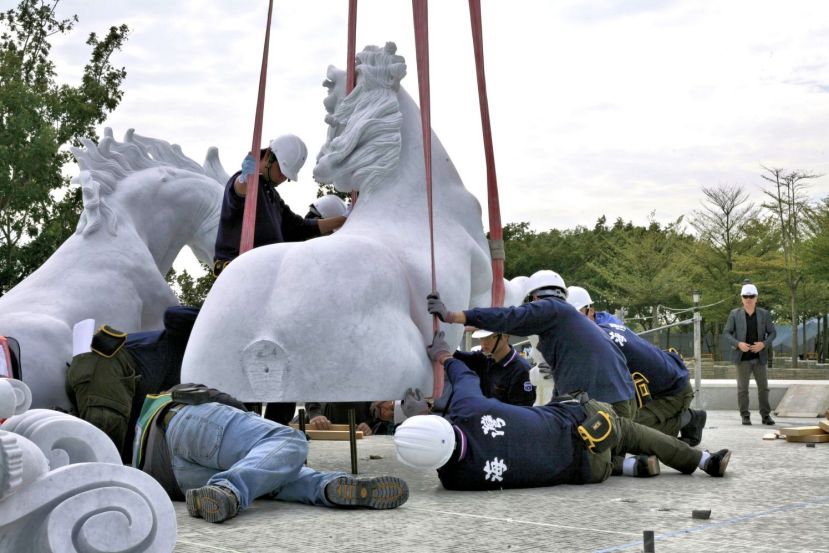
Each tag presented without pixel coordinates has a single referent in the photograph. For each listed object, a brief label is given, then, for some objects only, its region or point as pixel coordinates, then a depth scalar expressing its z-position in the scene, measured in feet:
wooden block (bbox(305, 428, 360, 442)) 28.66
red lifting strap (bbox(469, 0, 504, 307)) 22.82
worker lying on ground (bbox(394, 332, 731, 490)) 16.30
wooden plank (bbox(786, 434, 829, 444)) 27.71
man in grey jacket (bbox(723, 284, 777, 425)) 38.27
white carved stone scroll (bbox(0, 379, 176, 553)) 8.25
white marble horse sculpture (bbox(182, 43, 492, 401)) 19.08
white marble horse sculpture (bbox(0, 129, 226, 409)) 22.77
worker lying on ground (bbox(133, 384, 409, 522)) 14.30
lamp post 45.05
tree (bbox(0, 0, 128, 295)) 64.64
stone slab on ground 41.24
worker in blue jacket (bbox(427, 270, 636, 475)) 19.26
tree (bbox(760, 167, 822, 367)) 116.78
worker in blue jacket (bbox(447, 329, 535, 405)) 22.33
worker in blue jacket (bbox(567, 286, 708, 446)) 23.20
